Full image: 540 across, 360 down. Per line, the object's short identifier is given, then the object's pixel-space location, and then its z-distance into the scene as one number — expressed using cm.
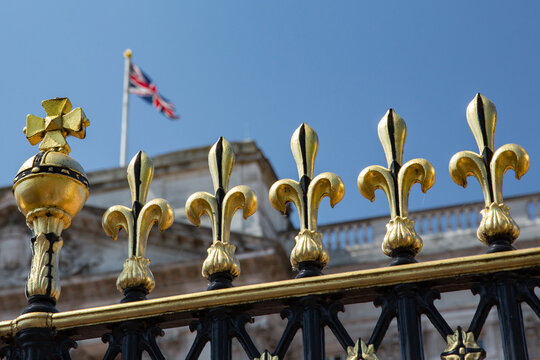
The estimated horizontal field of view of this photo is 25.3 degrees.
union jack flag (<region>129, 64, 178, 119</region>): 3331
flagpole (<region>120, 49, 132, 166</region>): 3189
